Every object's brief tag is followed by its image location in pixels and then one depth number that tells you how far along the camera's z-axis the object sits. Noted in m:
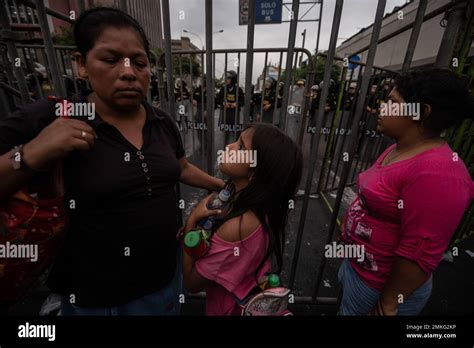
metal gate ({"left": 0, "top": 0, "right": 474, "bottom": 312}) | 1.34
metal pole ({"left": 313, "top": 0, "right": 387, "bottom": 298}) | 1.30
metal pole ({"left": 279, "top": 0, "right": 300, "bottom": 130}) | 1.26
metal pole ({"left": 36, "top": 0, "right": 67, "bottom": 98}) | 1.23
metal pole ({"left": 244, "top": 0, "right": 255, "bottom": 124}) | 1.25
